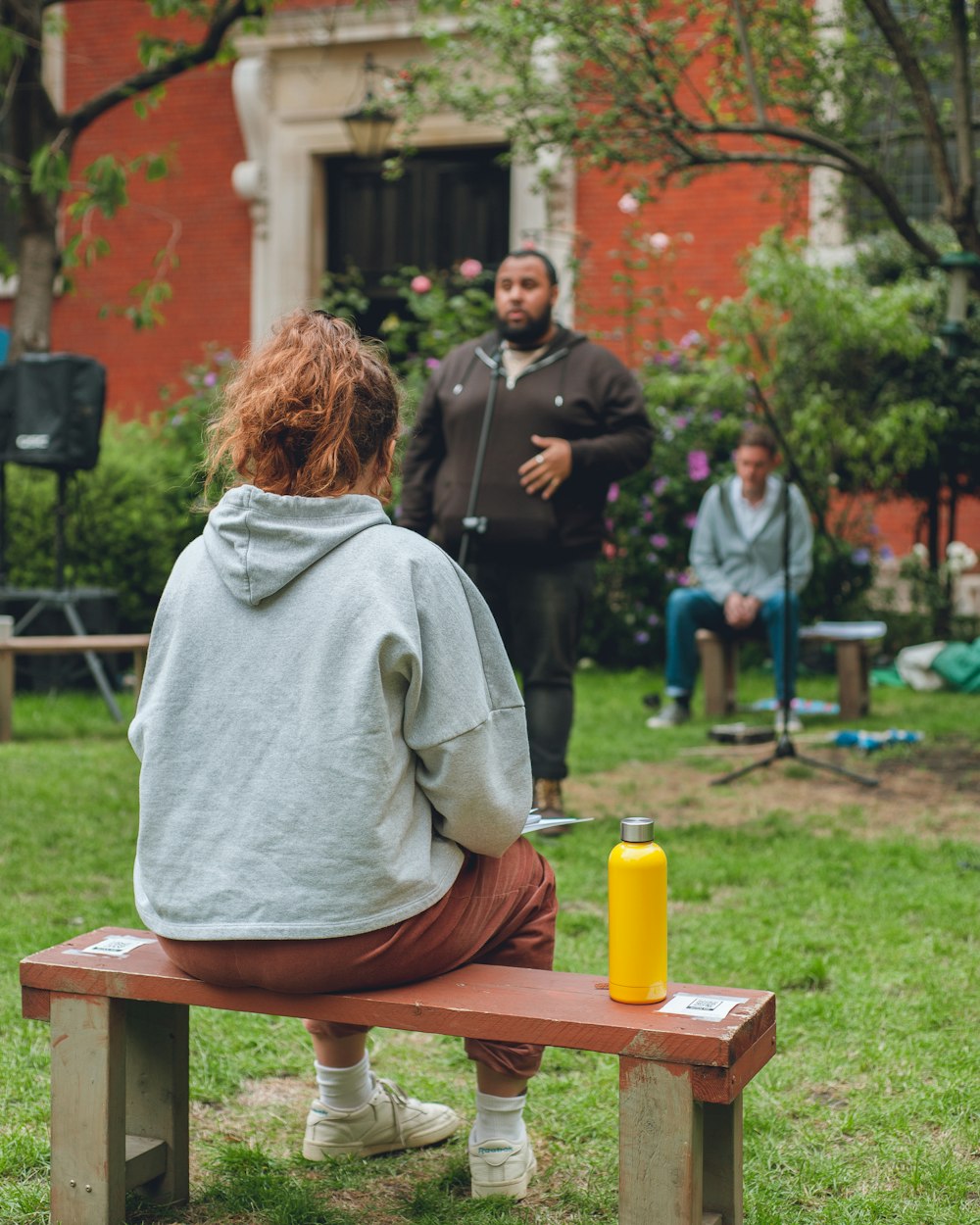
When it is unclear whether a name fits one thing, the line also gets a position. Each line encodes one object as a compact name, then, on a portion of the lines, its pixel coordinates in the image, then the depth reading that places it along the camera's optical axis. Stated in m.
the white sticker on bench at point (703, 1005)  2.27
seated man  8.38
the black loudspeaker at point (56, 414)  8.36
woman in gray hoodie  2.33
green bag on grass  9.59
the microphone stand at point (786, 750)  6.41
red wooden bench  2.20
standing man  5.31
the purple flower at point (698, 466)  10.52
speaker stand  8.27
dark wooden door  14.62
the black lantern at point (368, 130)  12.50
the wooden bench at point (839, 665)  8.43
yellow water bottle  2.34
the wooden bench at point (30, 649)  7.58
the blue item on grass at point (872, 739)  7.39
